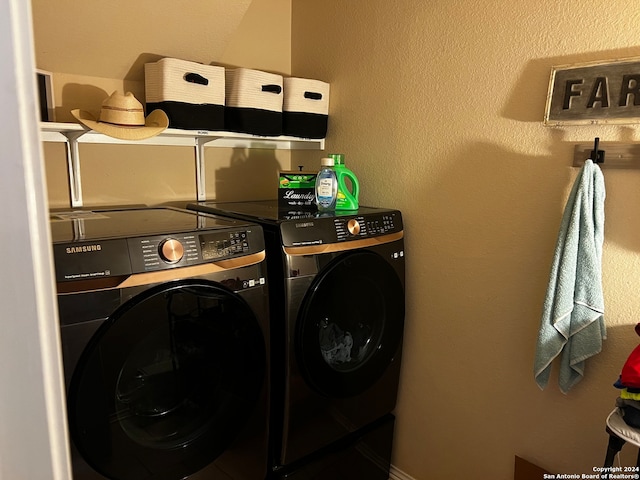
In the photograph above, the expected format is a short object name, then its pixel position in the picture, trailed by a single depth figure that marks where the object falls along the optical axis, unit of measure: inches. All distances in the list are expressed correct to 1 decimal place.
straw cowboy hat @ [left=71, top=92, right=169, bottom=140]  62.2
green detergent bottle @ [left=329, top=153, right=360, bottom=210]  72.9
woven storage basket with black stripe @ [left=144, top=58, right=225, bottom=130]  65.5
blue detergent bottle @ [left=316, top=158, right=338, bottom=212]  71.0
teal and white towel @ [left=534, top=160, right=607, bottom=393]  52.1
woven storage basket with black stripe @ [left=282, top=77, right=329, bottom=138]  78.8
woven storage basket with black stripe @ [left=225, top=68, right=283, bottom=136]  72.7
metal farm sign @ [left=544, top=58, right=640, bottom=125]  50.3
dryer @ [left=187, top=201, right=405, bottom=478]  59.7
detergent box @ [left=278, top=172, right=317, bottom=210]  76.1
